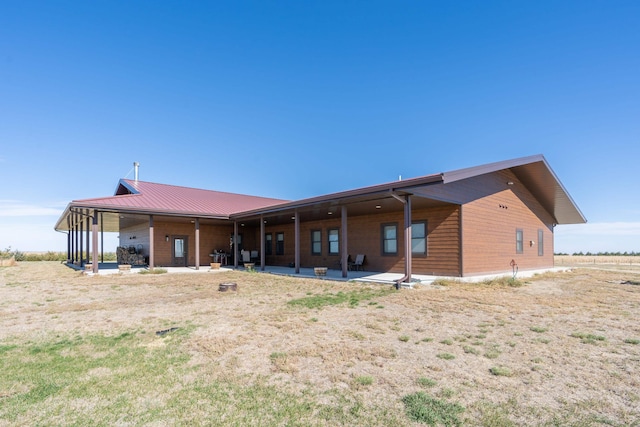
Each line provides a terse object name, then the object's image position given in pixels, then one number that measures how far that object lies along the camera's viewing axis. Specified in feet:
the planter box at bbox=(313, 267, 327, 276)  41.37
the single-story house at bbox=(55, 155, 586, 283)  37.93
